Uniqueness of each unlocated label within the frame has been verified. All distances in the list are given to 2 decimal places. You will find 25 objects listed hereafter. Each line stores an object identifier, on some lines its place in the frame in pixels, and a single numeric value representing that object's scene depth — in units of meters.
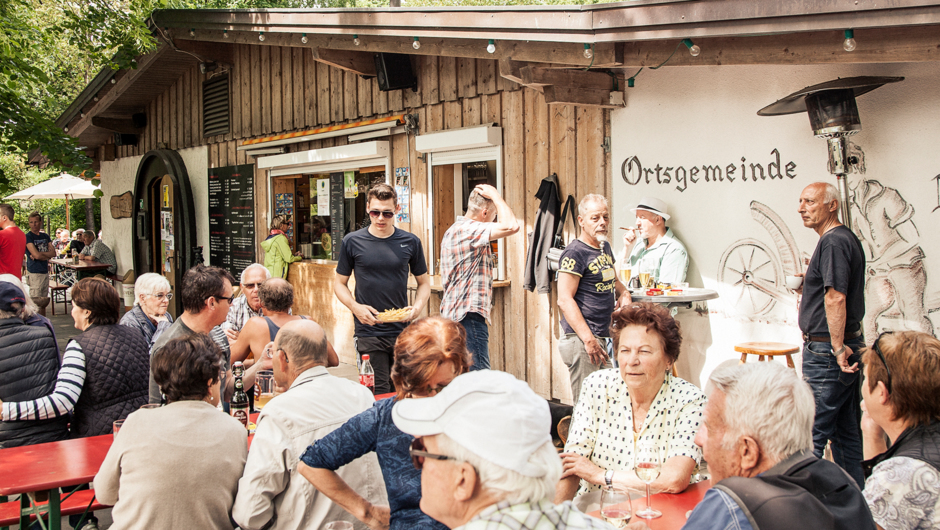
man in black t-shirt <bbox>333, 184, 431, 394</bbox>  4.89
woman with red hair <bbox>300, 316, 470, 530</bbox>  2.22
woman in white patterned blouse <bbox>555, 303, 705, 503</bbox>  2.65
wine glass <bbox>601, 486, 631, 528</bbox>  2.08
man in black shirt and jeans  3.95
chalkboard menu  10.04
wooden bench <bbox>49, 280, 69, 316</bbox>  14.27
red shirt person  8.96
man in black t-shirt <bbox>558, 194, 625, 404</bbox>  4.74
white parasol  15.65
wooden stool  4.69
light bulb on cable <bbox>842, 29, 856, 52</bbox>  3.63
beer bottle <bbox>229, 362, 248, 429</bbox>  3.42
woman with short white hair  4.48
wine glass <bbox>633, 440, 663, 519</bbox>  2.20
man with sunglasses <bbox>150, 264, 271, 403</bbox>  3.90
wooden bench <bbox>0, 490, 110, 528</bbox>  3.16
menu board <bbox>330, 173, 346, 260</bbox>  8.59
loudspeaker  7.17
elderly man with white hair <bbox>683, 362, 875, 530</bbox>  1.59
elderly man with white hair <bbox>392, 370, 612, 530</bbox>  1.39
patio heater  4.09
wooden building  4.18
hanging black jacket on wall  5.94
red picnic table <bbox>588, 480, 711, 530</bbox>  2.20
